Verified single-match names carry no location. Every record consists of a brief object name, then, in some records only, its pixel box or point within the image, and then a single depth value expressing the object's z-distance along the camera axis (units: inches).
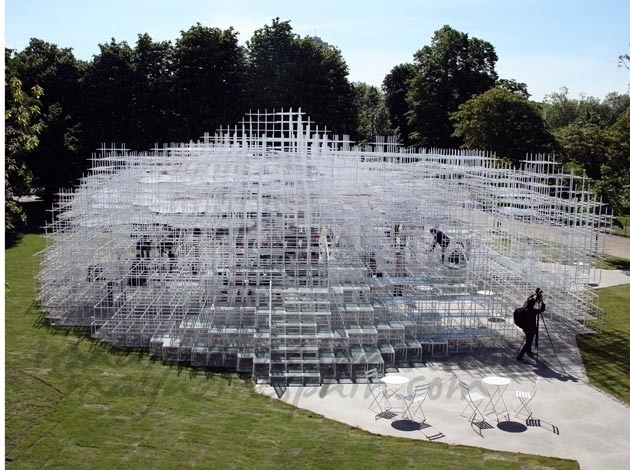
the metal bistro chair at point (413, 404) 448.1
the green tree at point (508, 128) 1434.5
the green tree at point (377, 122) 2548.0
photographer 569.9
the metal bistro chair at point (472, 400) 453.3
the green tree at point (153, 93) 1393.9
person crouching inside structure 695.3
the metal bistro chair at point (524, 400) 457.3
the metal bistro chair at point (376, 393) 464.8
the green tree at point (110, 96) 1393.9
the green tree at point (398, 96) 2129.7
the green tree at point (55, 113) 1300.4
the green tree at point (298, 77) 1481.3
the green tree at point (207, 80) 1428.4
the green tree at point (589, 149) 1664.6
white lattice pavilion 565.0
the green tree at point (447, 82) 1809.8
